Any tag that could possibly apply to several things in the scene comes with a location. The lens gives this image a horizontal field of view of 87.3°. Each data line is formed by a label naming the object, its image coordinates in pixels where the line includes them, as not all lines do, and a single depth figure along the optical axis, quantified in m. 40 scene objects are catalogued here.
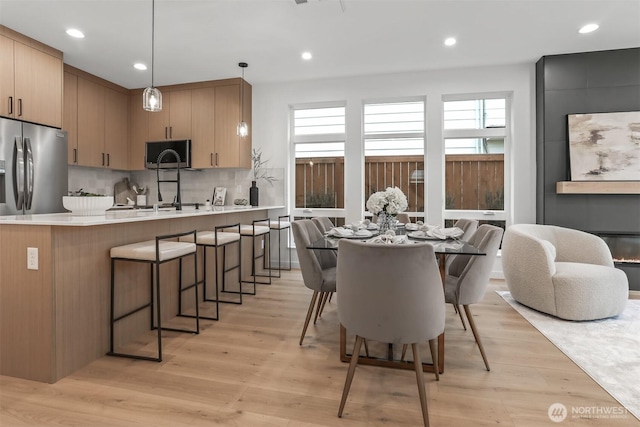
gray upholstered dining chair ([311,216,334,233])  3.25
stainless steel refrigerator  3.25
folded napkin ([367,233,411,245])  2.10
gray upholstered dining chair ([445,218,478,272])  2.75
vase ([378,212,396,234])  2.71
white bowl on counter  2.28
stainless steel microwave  4.87
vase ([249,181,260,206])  4.80
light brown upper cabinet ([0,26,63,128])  3.25
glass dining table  1.92
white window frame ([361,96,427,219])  4.57
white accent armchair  2.87
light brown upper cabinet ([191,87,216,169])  4.82
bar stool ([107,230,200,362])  2.19
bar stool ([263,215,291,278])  4.45
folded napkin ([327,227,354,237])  2.51
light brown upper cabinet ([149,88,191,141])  4.92
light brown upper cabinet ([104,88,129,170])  4.77
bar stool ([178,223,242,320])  2.97
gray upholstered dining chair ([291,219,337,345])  2.37
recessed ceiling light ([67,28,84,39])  3.31
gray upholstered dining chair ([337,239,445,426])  1.49
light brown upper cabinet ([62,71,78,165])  4.16
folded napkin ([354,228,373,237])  2.51
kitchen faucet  3.44
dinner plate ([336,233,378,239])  2.45
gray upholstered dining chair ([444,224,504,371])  2.06
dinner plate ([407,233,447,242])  2.37
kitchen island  1.92
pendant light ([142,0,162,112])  2.64
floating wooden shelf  3.71
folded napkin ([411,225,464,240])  2.37
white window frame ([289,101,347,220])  4.85
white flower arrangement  2.63
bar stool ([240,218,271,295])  3.72
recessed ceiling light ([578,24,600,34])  3.27
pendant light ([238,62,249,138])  4.15
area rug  1.90
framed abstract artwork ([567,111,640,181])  3.77
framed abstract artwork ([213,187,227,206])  5.10
